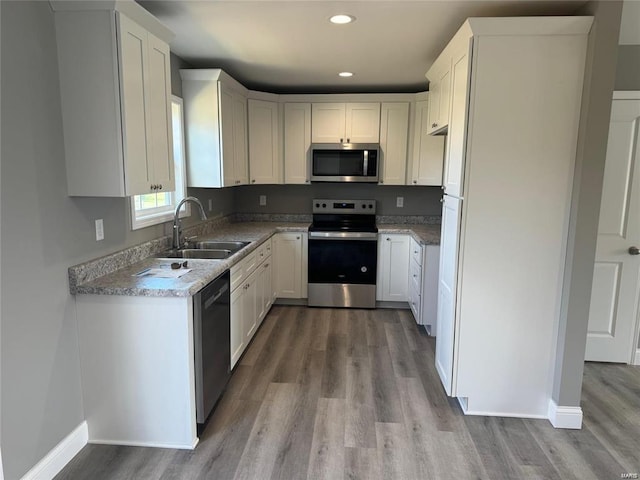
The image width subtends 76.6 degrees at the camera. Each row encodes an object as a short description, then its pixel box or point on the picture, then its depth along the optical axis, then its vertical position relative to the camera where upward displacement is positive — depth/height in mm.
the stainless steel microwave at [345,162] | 4500 +224
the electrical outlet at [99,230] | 2314 -294
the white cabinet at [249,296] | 2955 -966
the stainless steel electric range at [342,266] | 4367 -911
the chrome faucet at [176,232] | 3125 -405
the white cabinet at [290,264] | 4492 -909
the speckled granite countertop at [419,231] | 3756 -499
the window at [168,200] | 2834 -158
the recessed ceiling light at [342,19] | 2475 +1005
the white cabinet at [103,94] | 1956 +418
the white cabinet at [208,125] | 3479 +477
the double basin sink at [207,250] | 3086 -554
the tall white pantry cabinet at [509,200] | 2223 -90
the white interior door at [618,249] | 3004 -481
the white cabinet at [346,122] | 4512 +667
